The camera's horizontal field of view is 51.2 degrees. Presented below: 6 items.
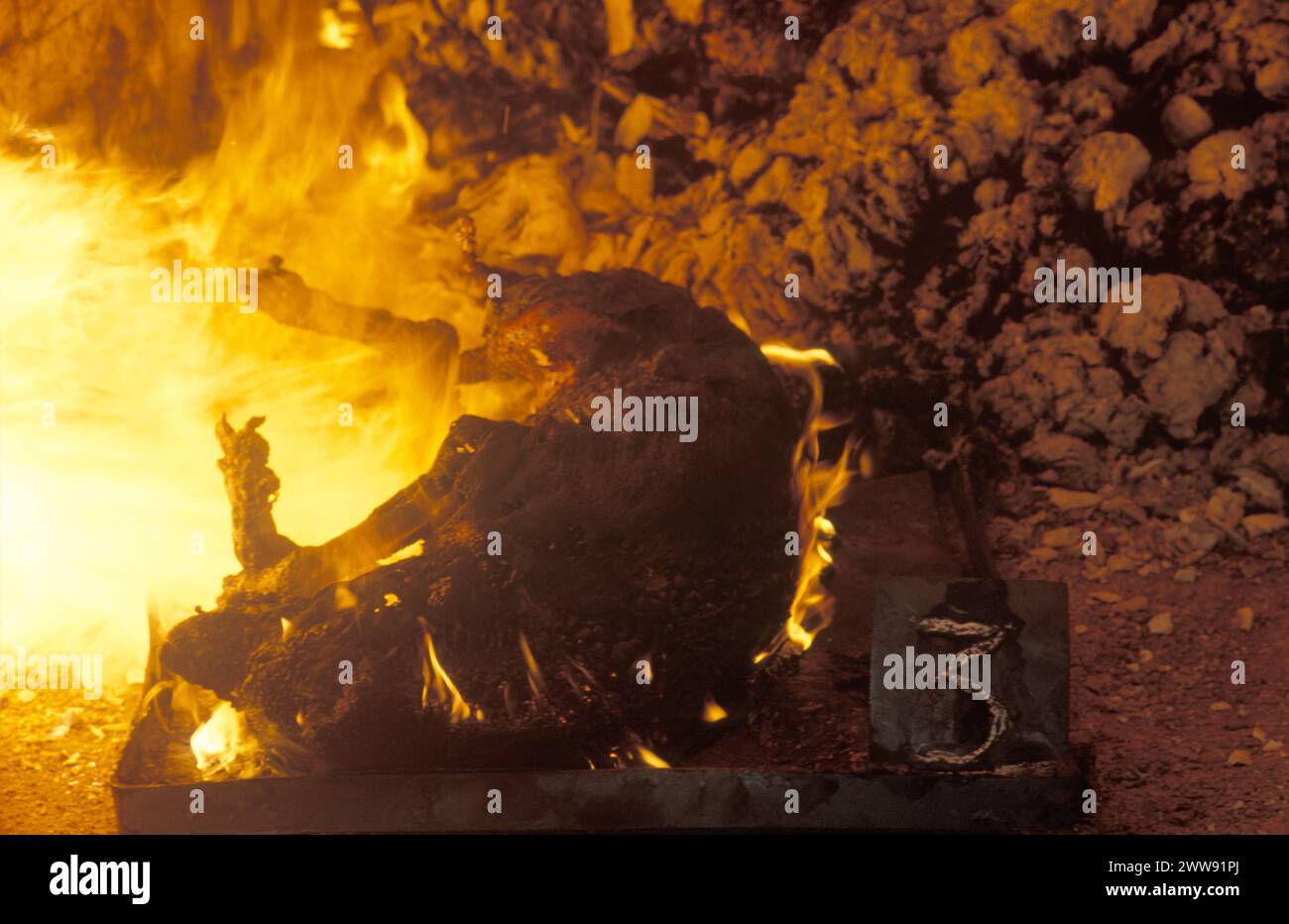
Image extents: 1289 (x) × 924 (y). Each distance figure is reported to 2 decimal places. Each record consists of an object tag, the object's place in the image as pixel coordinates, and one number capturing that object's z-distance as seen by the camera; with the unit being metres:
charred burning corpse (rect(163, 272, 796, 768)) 3.86
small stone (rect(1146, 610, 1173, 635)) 4.62
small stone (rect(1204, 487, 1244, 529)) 4.95
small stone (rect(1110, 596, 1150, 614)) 4.73
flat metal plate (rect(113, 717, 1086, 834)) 3.74
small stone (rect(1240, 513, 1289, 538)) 4.92
